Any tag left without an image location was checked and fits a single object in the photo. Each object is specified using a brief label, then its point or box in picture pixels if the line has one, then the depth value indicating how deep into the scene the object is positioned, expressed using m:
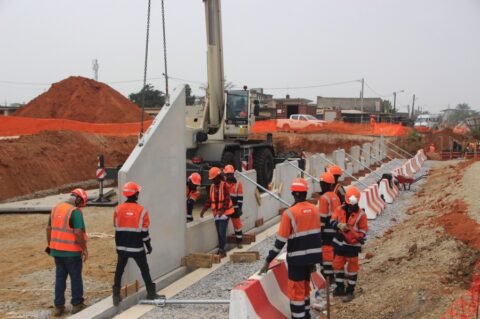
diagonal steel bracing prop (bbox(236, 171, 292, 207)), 12.18
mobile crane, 15.12
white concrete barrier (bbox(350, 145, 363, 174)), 24.42
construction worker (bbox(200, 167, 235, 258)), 10.29
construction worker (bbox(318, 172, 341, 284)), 7.66
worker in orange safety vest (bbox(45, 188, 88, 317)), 7.05
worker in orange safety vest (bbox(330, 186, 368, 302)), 7.28
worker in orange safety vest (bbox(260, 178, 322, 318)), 6.00
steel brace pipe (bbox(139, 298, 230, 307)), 7.18
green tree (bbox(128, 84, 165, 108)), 57.42
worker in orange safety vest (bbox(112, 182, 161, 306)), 7.05
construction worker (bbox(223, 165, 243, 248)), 10.63
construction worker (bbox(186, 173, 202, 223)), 12.11
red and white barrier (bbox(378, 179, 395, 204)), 16.41
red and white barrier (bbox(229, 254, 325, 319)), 5.48
